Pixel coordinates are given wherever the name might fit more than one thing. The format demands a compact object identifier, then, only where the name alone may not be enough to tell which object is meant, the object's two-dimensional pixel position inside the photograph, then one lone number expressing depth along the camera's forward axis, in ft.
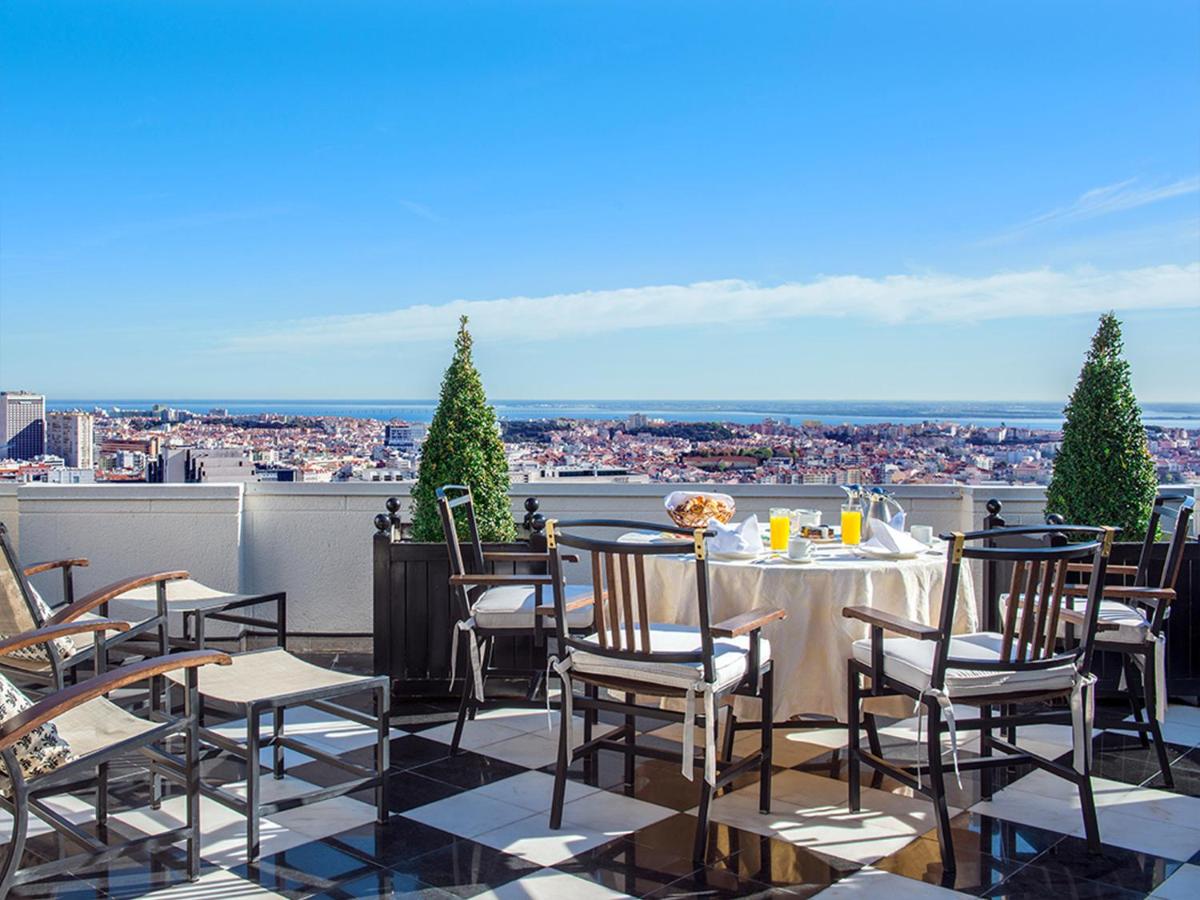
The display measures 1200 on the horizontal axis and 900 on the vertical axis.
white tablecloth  10.73
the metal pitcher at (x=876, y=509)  12.01
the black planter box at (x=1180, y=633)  14.24
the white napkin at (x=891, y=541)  11.27
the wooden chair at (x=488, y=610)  12.05
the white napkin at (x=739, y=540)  11.39
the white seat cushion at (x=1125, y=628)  11.75
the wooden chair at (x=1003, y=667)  8.93
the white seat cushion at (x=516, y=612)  12.05
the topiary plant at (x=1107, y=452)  14.75
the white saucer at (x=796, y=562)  11.05
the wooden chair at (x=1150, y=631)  11.37
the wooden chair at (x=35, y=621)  10.84
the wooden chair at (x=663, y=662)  9.02
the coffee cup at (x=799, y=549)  11.08
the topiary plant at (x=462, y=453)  15.25
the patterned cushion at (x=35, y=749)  7.24
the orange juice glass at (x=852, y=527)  12.32
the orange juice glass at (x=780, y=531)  12.05
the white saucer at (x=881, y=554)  11.24
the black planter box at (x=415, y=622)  14.57
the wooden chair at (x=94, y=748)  6.88
